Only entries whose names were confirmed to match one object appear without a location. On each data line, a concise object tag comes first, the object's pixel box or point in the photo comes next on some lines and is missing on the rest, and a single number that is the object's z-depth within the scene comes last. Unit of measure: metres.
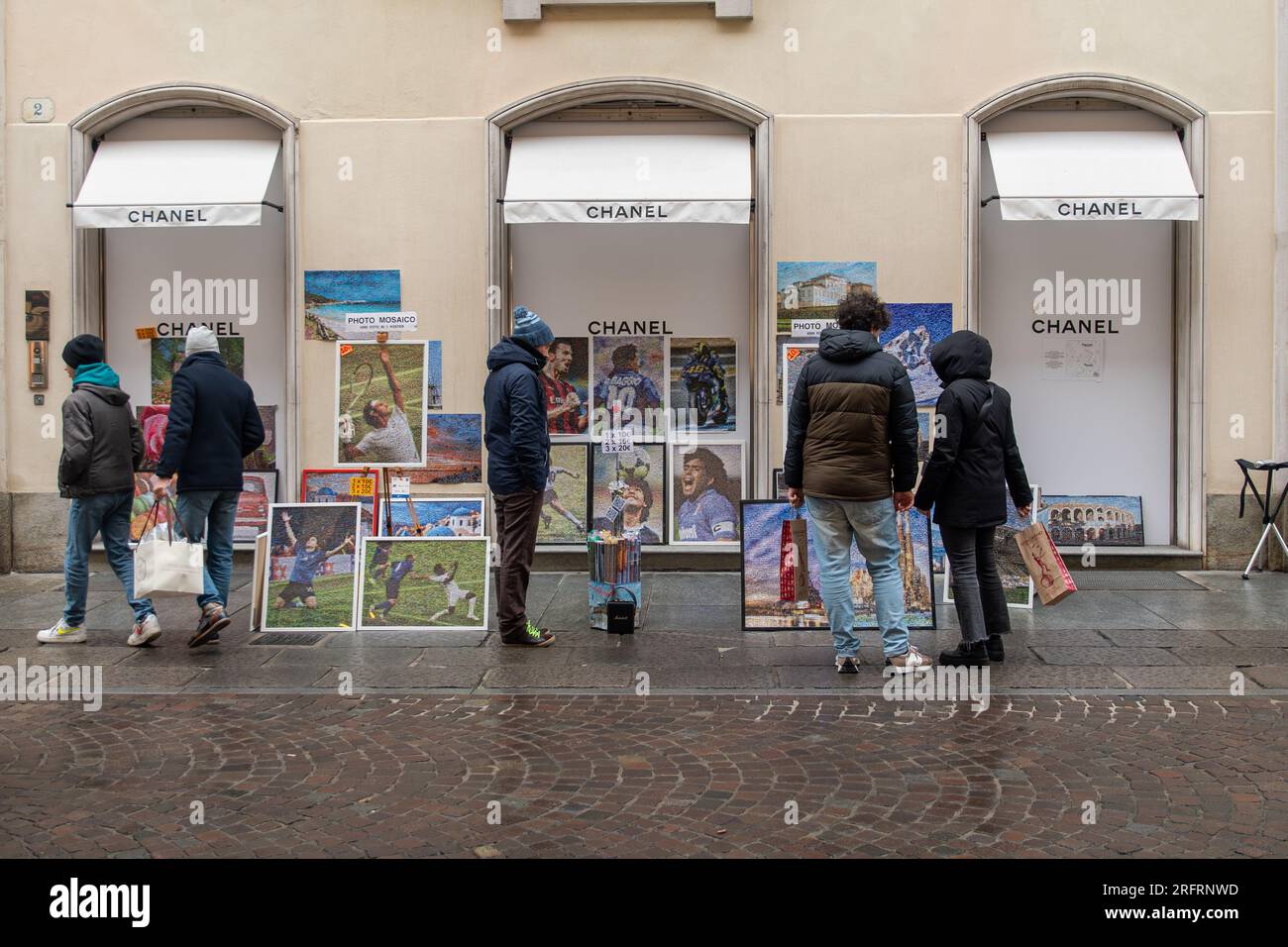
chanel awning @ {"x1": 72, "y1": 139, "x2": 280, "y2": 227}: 9.99
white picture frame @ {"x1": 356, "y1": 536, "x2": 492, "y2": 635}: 7.90
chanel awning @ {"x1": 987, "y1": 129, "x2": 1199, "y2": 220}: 9.76
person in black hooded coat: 6.84
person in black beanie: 7.41
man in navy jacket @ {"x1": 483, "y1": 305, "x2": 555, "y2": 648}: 7.37
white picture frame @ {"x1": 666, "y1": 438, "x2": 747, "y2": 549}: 10.41
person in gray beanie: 7.43
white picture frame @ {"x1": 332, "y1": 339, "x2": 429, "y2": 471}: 8.67
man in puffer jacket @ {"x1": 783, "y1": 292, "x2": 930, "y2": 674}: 6.61
